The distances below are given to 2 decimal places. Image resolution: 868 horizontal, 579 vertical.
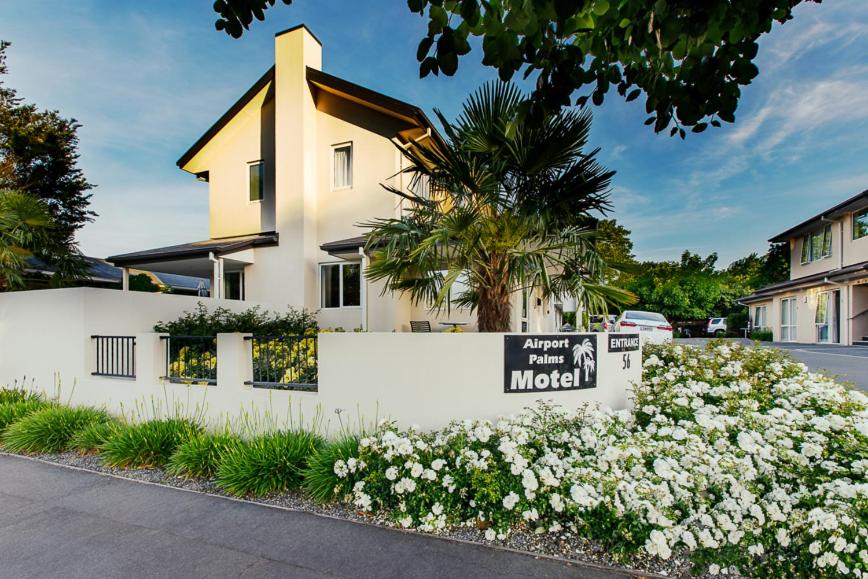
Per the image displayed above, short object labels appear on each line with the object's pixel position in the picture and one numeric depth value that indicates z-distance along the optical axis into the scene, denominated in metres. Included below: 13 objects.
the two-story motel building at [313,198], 11.86
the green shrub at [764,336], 24.00
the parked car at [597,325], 15.24
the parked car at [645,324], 14.03
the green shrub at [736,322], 29.89
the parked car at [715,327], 30.09
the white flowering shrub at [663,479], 2.95
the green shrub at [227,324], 7.26
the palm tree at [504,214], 5.88
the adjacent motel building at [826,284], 18.27
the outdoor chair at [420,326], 10.99
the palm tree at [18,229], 8.00
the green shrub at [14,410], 6.43
